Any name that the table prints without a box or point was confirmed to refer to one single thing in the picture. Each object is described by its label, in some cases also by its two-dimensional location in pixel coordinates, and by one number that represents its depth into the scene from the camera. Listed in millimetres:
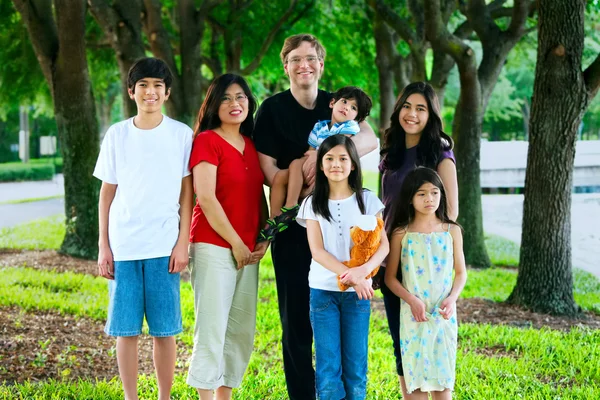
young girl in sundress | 3729
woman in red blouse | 3826
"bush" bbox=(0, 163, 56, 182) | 34594
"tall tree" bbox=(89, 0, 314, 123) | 10719
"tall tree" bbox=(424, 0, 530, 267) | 10062
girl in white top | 3615
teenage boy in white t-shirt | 3826
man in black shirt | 3961
